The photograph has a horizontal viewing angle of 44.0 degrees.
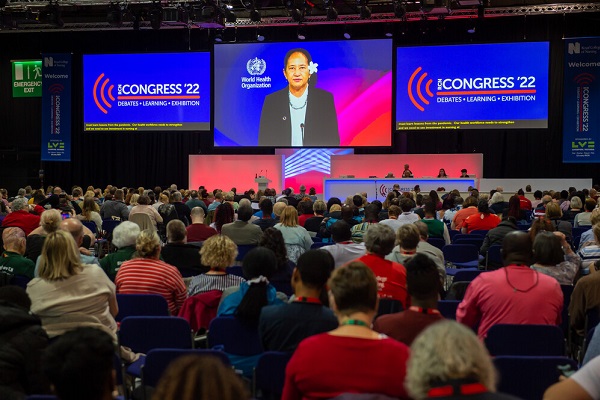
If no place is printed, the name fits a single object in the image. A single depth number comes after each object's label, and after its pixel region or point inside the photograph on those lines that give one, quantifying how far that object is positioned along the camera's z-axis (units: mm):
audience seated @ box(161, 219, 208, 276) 6648
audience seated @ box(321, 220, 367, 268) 6344
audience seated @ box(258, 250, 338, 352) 3473
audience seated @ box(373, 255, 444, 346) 3488
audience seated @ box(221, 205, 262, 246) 8180
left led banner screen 20188
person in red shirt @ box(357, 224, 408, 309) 4992
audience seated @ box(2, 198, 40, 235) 9004
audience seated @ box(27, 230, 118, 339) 4043
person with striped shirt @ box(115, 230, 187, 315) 5297
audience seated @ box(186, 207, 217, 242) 8484
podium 19938
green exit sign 23578
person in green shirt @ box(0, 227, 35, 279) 5680
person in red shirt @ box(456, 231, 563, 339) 4234
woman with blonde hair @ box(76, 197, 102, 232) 10703
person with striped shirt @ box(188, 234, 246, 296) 5000
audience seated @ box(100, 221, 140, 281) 6363
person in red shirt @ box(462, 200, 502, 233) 10039
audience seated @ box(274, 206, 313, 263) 7547
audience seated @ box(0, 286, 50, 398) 2961
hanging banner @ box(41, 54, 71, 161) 21047
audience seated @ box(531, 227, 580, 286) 5406
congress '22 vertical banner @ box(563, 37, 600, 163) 18219
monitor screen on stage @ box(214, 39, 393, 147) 19297
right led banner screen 18109
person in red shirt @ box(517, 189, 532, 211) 13430
